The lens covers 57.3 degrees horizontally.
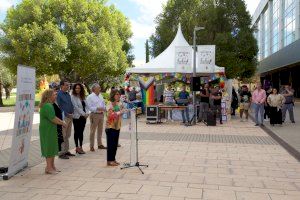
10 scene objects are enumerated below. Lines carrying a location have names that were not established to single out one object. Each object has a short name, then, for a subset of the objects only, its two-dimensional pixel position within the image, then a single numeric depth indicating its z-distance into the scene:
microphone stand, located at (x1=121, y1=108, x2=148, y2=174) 5.12
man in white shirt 6.35
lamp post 11.35
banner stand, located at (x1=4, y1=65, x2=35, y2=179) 4.55
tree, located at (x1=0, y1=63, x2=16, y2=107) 30.64
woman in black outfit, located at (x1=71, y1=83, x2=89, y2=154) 6.15
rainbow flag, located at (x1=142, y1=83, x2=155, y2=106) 14.64
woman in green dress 4.68
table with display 11.55
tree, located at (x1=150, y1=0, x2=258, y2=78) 24.98
